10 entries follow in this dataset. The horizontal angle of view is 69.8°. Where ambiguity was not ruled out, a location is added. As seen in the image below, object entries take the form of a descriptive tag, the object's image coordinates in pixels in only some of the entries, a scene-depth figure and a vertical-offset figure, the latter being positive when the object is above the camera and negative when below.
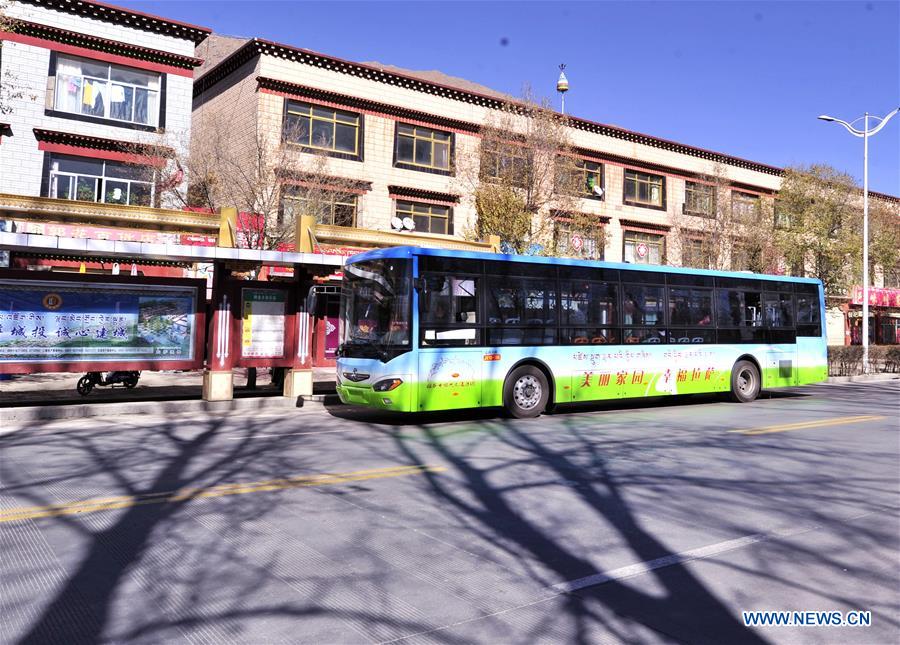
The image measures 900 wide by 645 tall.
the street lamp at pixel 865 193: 26.62 +7.03
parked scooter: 14.32 -0.95
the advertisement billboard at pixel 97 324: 12.26 +0.28
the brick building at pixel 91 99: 21.89 +8.60
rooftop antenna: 41.84 +17.12
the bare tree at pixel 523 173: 24.52 +6.79
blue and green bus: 11.22 +0.34
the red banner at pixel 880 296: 45.47 +4.29
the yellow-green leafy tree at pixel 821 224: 32.94 +6.83
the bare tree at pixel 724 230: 33.00 +6.49
